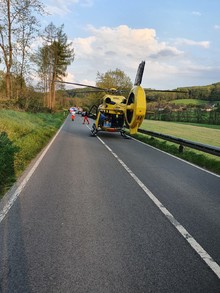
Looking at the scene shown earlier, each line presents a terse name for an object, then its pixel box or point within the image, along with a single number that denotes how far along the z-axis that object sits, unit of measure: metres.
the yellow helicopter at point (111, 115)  20.73
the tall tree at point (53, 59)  50.47
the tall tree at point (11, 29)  21.77
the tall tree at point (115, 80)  68.25
